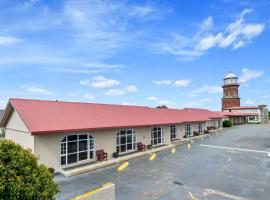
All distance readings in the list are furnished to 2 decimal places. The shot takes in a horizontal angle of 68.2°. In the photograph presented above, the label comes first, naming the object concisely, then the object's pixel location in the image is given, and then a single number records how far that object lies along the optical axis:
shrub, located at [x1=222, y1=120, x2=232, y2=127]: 52.66
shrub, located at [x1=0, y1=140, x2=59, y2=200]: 5.54
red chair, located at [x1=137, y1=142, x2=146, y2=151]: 21.00
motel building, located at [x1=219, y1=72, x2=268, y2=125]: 63.03
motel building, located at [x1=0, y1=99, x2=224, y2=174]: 14.09
